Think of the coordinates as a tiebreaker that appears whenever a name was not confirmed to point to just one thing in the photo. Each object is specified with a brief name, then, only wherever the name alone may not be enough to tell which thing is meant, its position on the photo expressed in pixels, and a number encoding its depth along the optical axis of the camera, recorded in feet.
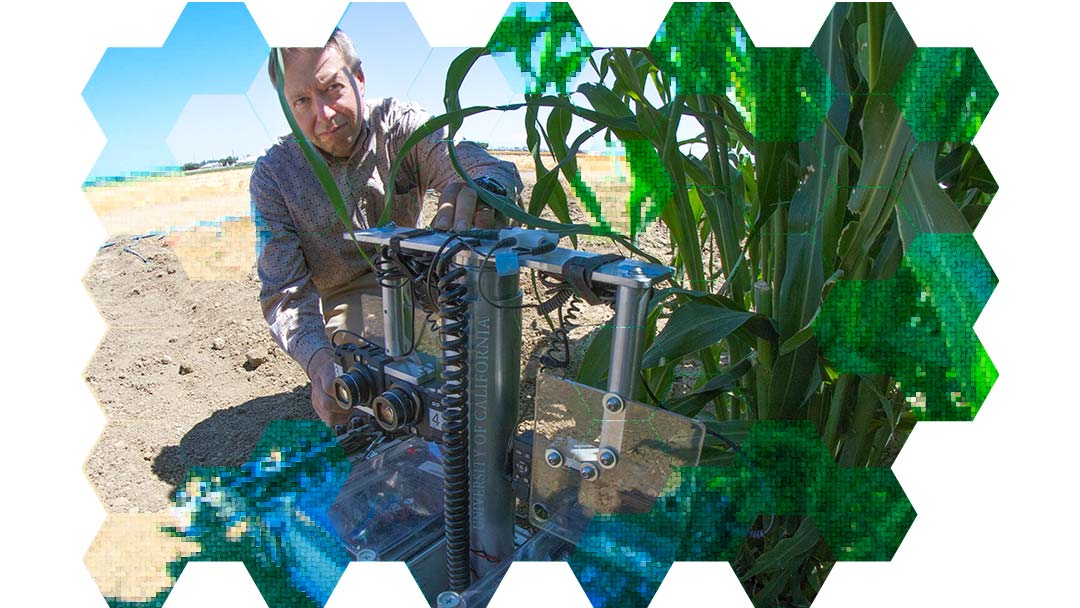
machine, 3.00
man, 3.67
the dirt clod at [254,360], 4.78
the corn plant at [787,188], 3.03
